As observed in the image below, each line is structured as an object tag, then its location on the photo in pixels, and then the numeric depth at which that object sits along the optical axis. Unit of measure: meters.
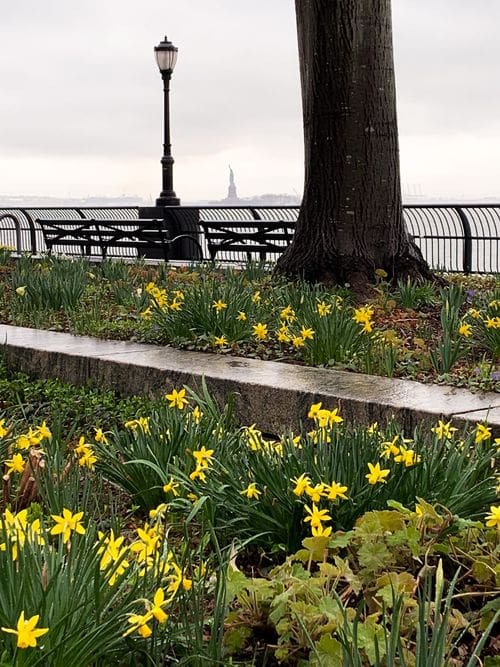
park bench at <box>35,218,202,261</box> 14.69
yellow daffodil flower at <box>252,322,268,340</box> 5.78
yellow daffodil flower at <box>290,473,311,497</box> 2.63
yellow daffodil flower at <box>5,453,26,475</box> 3.09
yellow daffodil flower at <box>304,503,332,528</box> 2.53
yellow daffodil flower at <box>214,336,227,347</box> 5.84
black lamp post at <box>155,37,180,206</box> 20.19
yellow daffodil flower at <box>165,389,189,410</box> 3.80
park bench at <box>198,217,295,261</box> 12.85
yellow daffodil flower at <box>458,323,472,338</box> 5.40
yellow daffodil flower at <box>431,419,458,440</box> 3.33
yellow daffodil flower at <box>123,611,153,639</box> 1.82
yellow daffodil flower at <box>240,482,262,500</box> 2.80
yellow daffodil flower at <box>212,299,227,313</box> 6.04
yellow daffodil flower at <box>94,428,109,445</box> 3.62
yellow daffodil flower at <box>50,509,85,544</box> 2.23
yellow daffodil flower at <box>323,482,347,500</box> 2.61
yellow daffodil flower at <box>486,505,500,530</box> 2.53
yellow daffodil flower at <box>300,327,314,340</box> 5.43
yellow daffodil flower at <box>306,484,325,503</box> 2.58
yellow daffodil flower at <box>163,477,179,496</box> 2.99
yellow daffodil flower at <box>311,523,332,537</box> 2.50
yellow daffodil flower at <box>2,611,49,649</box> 1.68
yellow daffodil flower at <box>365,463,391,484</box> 2.75
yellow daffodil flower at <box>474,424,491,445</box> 3.30
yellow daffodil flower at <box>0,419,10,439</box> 3.44
